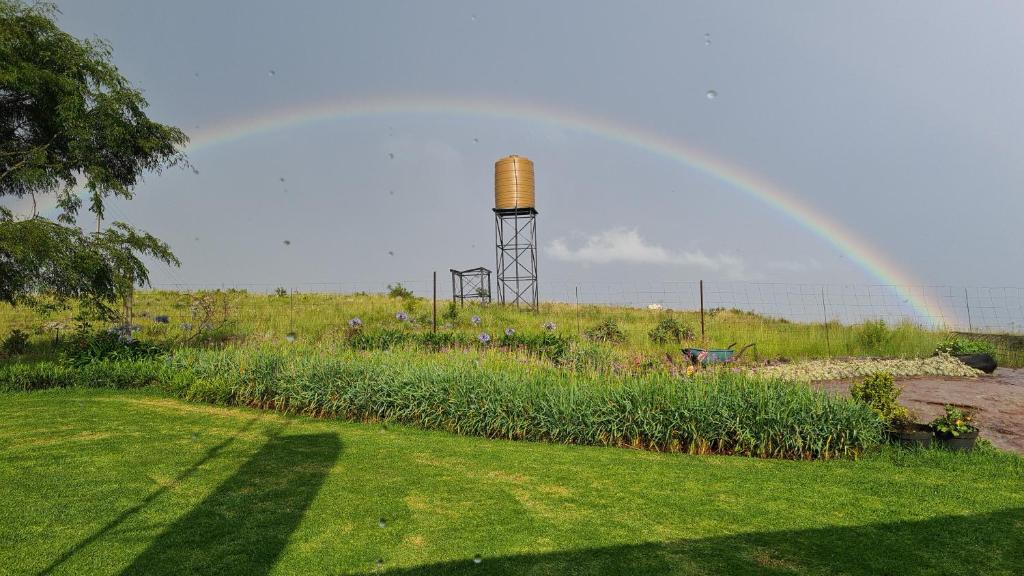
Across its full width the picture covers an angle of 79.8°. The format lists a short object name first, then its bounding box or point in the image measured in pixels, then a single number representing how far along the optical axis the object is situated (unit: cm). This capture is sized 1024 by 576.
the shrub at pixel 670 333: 1524
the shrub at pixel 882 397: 647
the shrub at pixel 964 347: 1318
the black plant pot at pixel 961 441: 607
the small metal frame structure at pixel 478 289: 2450
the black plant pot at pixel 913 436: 618
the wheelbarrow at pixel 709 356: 904
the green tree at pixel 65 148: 1081
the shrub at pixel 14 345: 1320
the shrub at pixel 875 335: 1437
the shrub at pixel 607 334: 1466
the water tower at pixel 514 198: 2391
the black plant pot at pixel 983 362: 1178
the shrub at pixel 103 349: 1115
